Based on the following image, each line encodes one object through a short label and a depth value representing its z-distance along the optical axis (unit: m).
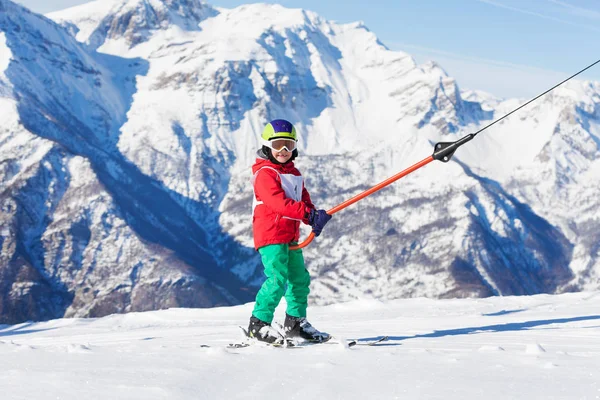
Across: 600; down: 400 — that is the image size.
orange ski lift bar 11.96
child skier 11.17
